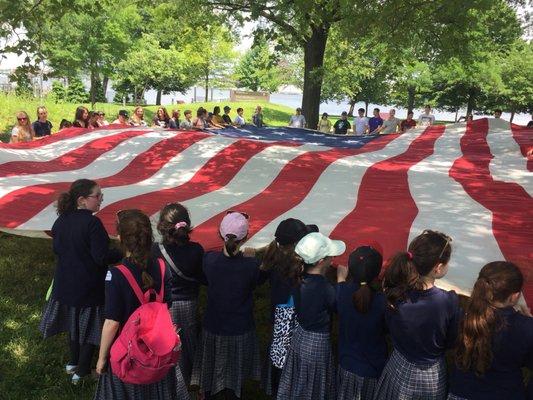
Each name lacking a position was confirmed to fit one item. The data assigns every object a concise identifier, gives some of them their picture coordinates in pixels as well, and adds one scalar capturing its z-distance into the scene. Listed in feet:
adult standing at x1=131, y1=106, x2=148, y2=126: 27.40
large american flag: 10.16
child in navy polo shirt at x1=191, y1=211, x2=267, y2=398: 7.59
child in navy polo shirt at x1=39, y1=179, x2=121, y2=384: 8.08
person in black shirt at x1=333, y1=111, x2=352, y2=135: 36.19
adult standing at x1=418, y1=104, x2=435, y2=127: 34.60
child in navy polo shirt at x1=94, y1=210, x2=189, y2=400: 6.56
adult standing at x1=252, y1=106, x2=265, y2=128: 40.60
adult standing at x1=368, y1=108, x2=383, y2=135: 36.29
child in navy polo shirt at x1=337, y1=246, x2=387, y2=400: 6.50
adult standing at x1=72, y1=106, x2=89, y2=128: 22.35
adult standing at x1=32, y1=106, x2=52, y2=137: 23.55
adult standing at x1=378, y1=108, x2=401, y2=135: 31.65
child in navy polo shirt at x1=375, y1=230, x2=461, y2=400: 6.14
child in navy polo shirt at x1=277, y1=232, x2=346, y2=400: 6.97
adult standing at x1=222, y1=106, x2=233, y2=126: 35.38
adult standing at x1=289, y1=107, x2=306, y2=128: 34.04
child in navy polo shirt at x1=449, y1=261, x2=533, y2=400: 5.53
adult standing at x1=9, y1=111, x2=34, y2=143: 20.68
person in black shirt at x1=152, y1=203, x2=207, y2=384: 7.66
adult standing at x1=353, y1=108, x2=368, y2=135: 36.22
